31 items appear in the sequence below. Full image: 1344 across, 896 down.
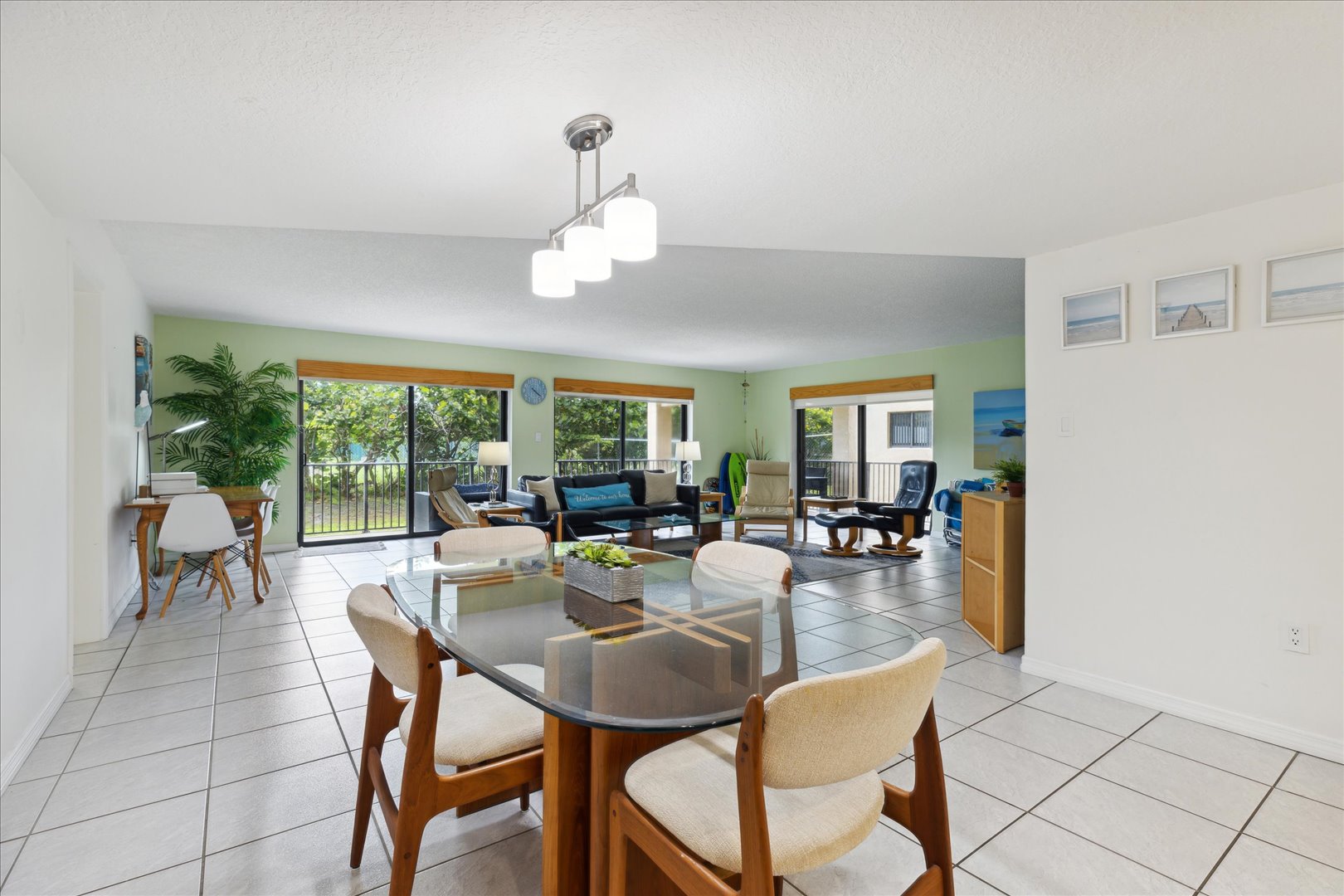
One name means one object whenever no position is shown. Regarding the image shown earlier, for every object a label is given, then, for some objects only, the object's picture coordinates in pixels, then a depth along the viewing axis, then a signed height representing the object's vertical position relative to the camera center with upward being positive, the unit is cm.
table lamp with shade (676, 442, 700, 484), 861 -7
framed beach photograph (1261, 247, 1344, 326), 222 +56
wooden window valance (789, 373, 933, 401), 762 +74
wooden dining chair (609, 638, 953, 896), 94 -64
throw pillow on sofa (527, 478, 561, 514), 638 -45
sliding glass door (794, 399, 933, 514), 940 -4
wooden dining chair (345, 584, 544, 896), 130 -65
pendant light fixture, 161 +57
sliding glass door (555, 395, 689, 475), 836 +17
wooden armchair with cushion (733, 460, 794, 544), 707 -52
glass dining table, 121 -47
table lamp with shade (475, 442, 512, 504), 652 -8
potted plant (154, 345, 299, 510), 560 +21
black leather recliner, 605 -71
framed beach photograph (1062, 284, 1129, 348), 273 +56
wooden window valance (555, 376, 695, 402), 812 +76
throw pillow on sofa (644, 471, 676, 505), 732 -49
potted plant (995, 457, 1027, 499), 363 -19
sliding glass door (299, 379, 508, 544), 666 -5
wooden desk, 391 -42
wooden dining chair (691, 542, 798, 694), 168 -43
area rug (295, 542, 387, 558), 620 -101
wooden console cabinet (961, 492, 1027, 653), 336 -67
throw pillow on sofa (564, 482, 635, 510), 664 -54
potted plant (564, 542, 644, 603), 189 -38
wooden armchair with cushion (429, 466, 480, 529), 577 -50
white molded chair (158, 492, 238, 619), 394 -51
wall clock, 773 +68
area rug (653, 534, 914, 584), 521 -104
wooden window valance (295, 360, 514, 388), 641 +77
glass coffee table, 553 -70
